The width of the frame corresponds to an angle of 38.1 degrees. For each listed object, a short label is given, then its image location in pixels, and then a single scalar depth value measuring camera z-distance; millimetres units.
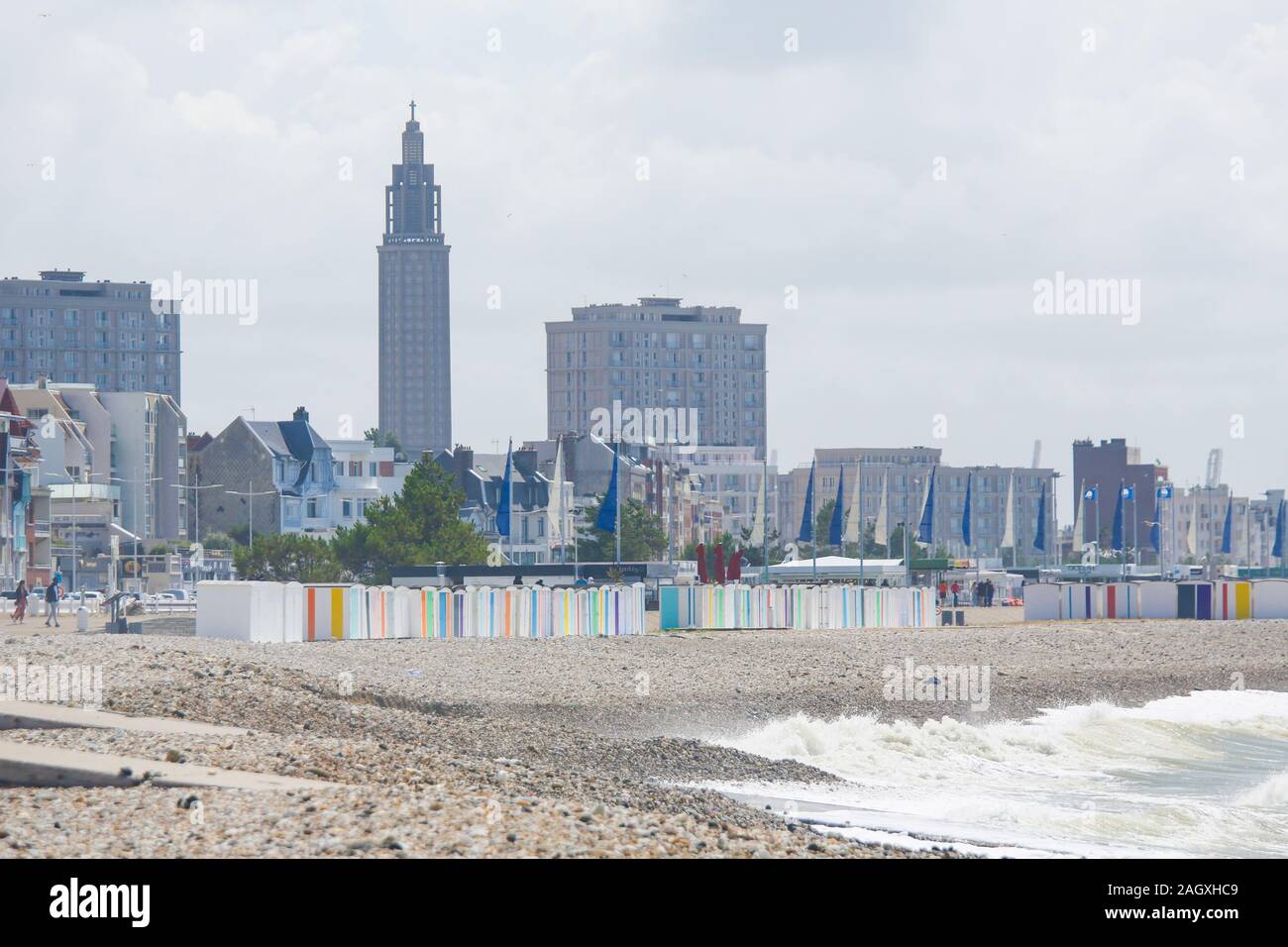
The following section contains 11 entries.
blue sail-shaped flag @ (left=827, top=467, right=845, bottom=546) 88956
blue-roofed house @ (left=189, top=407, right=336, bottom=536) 132750
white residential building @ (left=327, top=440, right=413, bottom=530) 139625
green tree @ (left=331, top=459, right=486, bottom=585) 90438
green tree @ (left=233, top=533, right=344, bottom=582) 92438
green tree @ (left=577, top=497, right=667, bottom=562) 114938
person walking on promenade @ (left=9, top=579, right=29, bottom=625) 53062
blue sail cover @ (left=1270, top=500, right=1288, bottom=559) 136250
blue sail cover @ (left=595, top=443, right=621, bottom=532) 84062
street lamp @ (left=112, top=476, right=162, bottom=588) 136625
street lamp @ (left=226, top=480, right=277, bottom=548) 126338
